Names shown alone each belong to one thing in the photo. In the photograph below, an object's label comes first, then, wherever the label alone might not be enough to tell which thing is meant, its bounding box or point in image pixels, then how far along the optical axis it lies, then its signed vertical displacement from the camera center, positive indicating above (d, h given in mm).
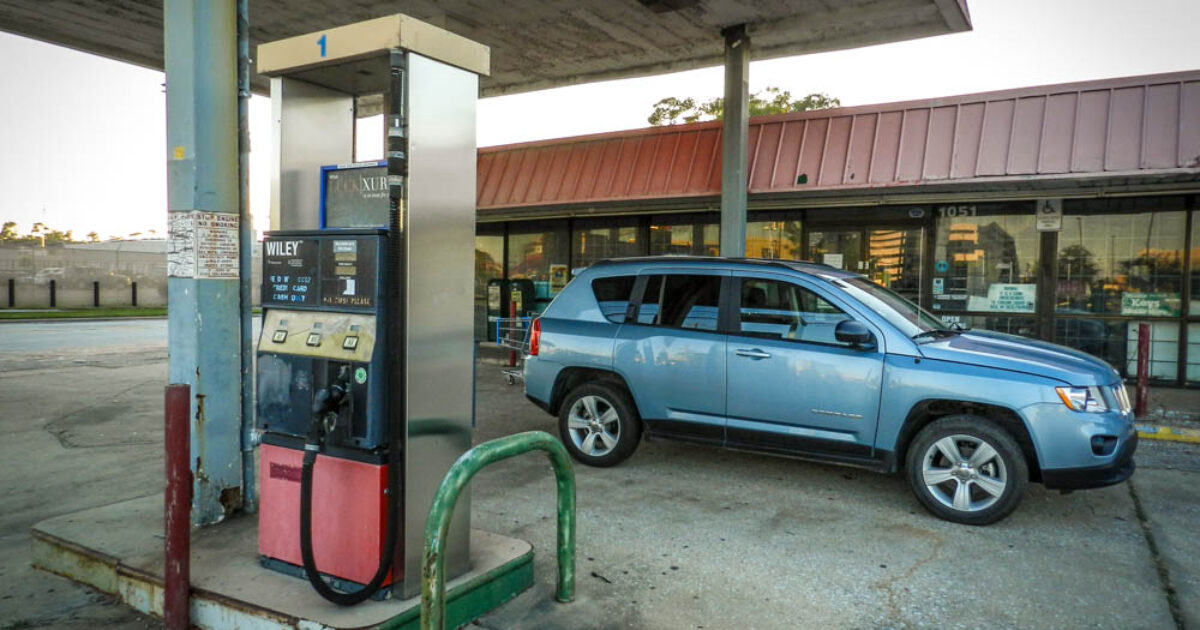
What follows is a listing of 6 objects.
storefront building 10031 +1423
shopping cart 12164 -1130
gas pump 3439 -275
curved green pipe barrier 2967 -970
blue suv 5285 -758
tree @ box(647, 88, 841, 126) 24266 +5829
